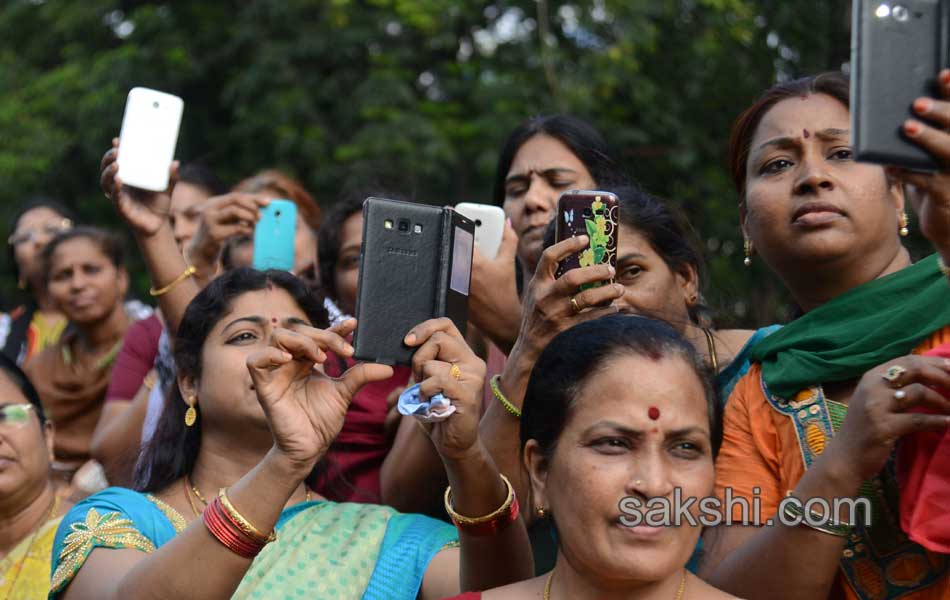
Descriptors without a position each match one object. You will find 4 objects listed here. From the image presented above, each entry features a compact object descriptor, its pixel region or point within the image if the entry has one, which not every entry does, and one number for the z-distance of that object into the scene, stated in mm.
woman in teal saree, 2580
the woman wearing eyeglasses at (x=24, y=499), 3801
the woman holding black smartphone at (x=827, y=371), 2330
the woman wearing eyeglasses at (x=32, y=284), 6179
